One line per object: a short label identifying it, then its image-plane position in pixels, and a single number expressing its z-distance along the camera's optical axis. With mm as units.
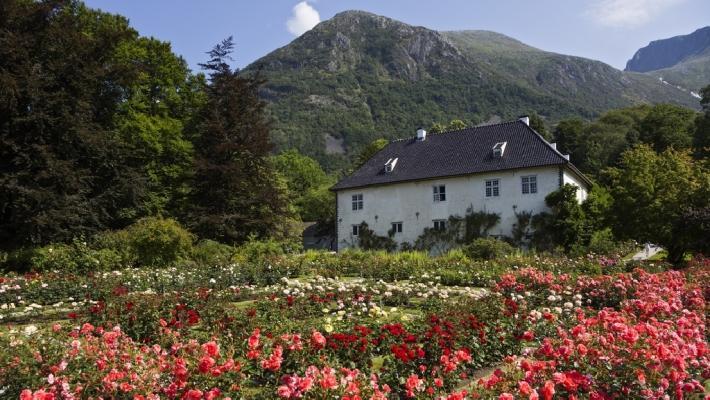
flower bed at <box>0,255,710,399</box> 3996
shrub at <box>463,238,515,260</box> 20641
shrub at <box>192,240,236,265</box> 18297
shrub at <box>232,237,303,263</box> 18375
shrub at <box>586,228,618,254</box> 20250
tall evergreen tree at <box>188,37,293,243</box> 28125
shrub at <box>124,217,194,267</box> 17922
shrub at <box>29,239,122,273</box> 17531
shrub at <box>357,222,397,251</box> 33188
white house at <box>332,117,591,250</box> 29172
